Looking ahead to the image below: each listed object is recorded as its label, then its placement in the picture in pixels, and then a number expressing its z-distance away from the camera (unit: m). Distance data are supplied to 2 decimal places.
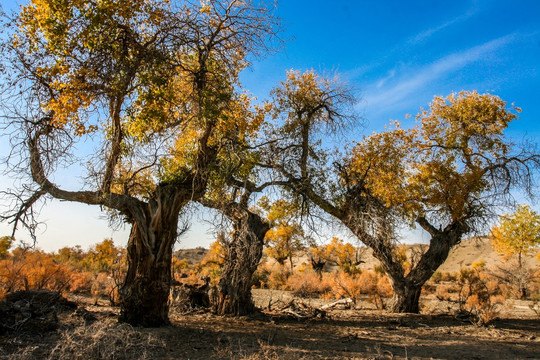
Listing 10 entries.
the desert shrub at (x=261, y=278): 21.72
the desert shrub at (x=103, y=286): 13.48
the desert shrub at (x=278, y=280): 20.97
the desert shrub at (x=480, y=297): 10.24
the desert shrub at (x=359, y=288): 15.62
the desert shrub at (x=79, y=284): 13.70
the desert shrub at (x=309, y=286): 17.80
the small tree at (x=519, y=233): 20.86
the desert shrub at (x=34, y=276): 10.10
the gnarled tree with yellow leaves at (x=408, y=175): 11.15
